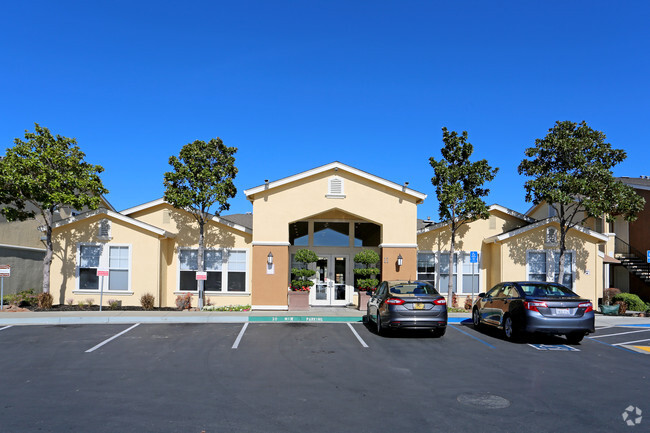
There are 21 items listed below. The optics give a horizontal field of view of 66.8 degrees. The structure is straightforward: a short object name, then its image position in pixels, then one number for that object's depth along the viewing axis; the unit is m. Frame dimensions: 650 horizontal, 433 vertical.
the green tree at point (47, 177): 17.19
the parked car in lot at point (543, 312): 11.59
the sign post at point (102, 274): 17.48
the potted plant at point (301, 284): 18.42
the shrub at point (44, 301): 18.05
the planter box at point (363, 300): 18.72
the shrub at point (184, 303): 18.91
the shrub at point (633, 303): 20.16
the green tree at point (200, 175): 17.94
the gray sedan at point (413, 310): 12.40
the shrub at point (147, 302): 18.41
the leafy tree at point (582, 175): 18.09
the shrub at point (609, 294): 20.75
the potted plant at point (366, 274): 18.67
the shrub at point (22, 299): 19.06
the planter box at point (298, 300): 18.41
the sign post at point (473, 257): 18.42
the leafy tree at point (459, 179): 18.69
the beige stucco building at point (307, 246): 18.94
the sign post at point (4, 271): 16.89
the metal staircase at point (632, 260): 22.93
